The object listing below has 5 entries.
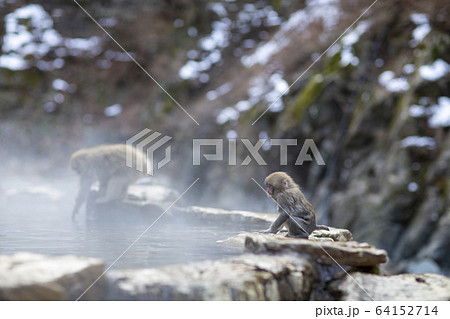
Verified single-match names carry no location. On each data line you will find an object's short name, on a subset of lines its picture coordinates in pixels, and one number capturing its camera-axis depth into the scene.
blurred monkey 5.02
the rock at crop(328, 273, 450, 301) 2.05
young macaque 2.91
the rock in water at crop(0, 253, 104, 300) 1.46
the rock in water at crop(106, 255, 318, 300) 1.62
